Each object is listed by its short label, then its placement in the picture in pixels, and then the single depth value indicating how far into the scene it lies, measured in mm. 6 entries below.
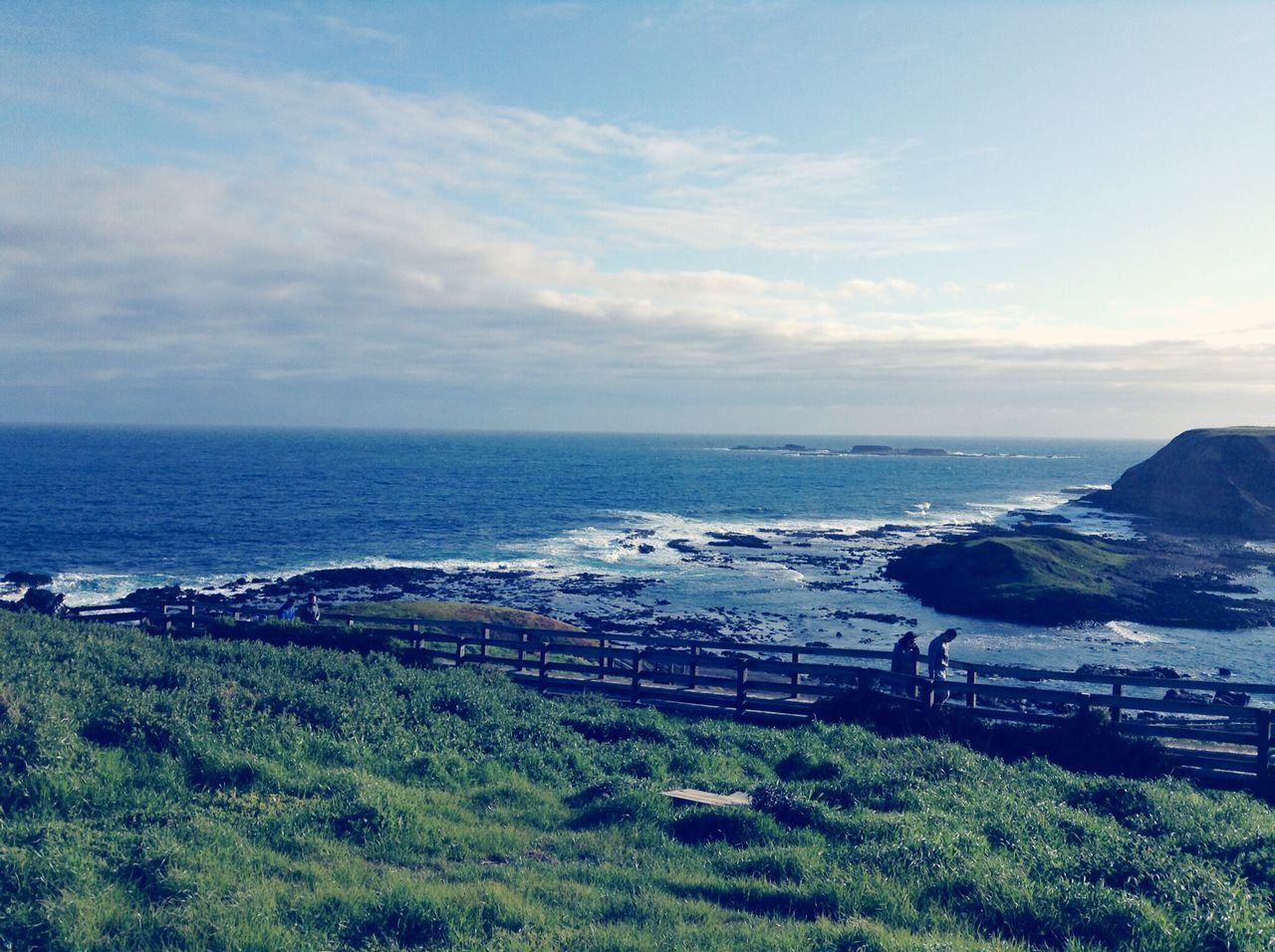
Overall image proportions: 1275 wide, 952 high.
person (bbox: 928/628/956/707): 17797
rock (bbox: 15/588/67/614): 33188
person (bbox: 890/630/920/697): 17531
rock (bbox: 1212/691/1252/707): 25247
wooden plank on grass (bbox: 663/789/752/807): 10375
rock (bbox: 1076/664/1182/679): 32250
